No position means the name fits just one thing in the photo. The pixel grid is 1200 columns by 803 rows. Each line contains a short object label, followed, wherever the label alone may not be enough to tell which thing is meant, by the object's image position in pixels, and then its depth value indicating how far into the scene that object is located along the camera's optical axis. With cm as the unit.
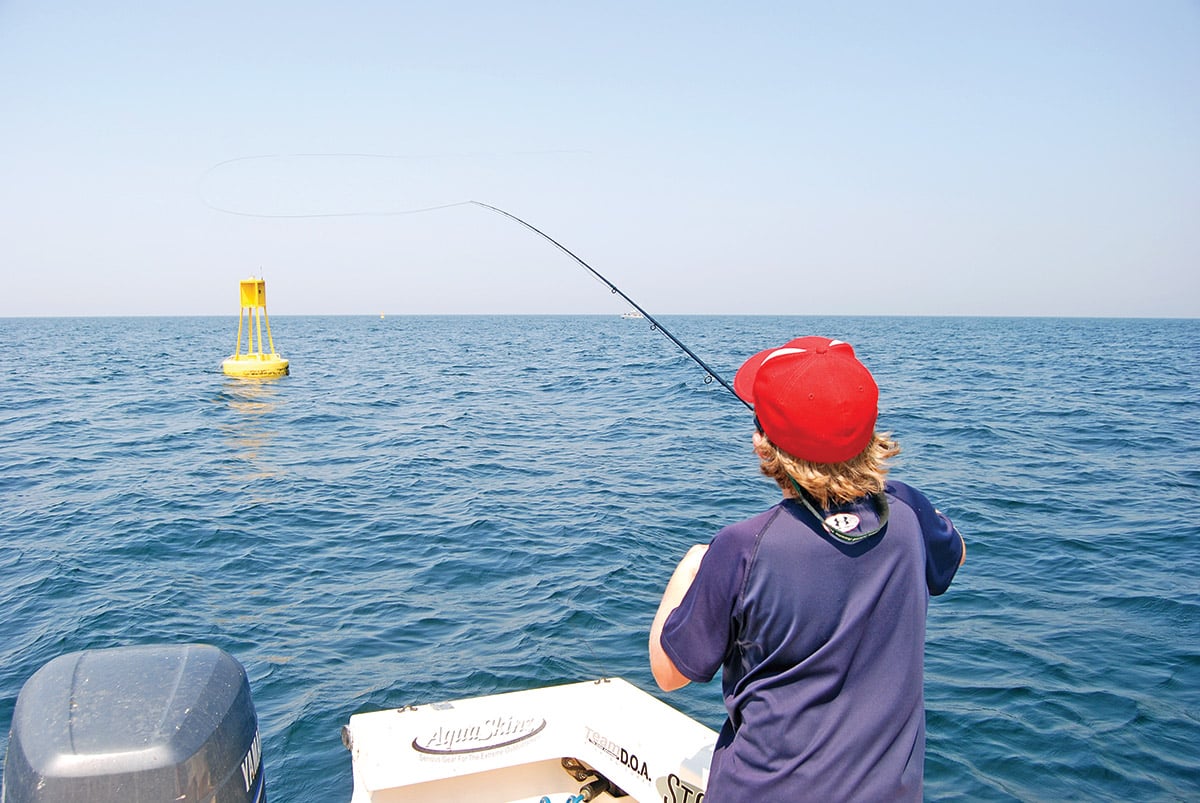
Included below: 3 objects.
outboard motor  236
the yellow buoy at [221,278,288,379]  2228
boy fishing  151
